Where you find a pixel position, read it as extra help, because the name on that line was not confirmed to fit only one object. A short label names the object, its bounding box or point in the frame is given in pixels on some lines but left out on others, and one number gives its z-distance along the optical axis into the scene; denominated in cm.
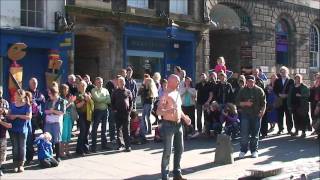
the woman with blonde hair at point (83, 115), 1198
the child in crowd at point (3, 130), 1010
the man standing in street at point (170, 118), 951
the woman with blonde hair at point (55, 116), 1113
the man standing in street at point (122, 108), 1237
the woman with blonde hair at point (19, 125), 1032
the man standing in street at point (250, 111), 1188
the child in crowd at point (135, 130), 1370
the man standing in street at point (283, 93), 1504
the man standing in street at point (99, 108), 1231
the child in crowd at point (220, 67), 1626
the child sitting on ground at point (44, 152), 1072
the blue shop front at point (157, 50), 2117
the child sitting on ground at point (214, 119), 1428
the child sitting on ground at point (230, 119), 1416
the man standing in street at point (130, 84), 1409
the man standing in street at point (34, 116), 1113
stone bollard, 1118
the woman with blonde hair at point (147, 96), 1455
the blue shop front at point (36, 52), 1737
